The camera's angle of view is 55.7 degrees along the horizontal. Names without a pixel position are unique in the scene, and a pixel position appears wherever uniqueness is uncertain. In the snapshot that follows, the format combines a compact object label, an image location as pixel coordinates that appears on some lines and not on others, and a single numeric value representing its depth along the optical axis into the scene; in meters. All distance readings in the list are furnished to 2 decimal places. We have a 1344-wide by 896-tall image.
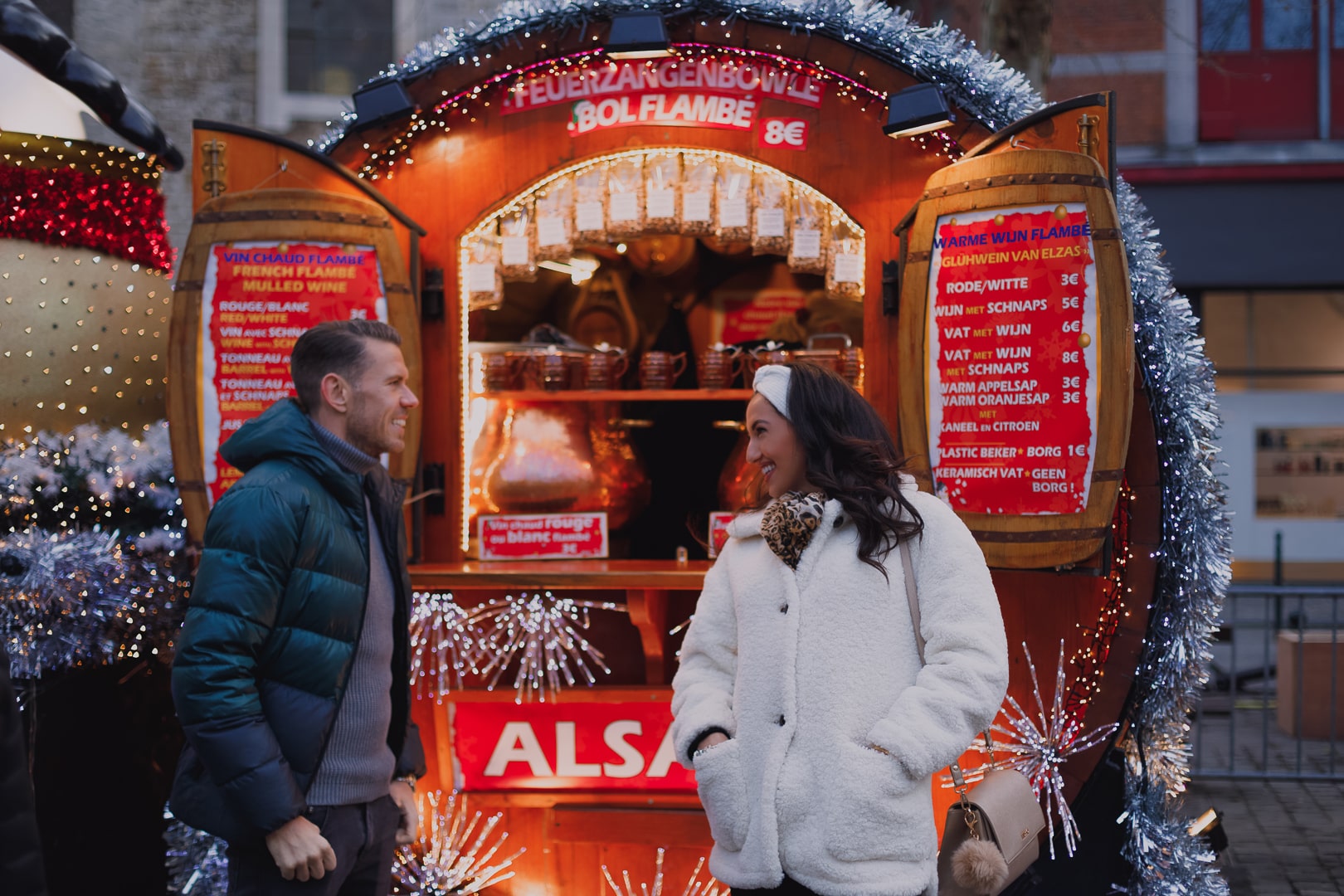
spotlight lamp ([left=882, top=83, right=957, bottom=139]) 4.13
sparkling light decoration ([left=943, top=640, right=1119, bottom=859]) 3.96
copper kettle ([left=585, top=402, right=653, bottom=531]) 4.96
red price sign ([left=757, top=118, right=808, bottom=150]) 4.46
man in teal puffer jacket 2.53
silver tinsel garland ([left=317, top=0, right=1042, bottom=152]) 4.23
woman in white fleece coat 2.37
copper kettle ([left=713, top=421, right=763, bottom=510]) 4.80
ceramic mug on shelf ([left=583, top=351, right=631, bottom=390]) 4.80
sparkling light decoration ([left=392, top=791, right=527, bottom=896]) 4.28
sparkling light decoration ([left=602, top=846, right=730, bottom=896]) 4.26
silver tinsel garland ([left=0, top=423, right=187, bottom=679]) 4.24
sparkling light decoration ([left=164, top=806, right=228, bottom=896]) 4.23
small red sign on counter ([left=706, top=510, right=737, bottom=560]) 4.50
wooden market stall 3.83
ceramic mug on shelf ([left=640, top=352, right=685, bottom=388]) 4.83
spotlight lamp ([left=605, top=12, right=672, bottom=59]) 4.25
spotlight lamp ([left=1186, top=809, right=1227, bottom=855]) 4.66
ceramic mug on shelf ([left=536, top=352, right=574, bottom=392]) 4.72
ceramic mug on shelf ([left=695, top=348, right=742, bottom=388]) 4.73
